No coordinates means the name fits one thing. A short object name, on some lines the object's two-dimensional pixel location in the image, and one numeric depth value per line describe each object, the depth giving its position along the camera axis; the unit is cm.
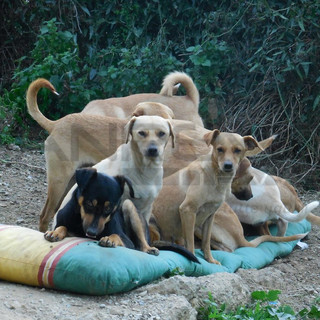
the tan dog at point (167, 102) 778
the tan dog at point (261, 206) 670
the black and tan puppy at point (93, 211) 453
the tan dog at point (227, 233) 637
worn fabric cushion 423
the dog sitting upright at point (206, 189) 582
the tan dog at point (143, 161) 558
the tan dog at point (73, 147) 661
